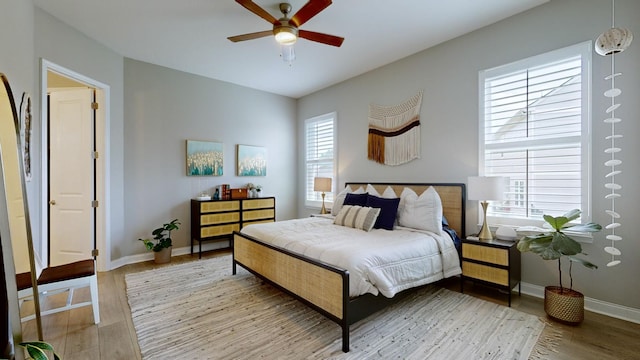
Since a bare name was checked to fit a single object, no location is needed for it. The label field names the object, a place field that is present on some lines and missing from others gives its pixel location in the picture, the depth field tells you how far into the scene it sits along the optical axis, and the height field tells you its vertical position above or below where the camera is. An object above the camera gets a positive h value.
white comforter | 2.18 -0.67
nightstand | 2.69 -0.87
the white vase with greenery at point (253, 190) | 5.23 -0.23
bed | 2.07 -0.84
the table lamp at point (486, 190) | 2.83 -0.12
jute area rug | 1.99 -1.26
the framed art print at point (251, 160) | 5.28 +0.35
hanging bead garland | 2.02 +0.55
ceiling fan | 2.29 +1.43
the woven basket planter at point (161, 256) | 4.12 -1.18
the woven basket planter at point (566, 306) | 2.31 -1.09
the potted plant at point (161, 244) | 4.11 -1.01
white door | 3.78 +0.08
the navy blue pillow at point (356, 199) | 3.83 -0.30
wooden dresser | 4.46 -0.67
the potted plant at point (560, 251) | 2.28 -0.61
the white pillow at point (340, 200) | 4.23 -0.34
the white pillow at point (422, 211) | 3.18 -0.40
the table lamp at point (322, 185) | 5.01 -0.13
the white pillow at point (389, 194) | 3.76 -0.22
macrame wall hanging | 3.97 +0.71
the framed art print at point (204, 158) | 4.69 +0.35
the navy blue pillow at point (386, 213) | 3.35 -0.43
